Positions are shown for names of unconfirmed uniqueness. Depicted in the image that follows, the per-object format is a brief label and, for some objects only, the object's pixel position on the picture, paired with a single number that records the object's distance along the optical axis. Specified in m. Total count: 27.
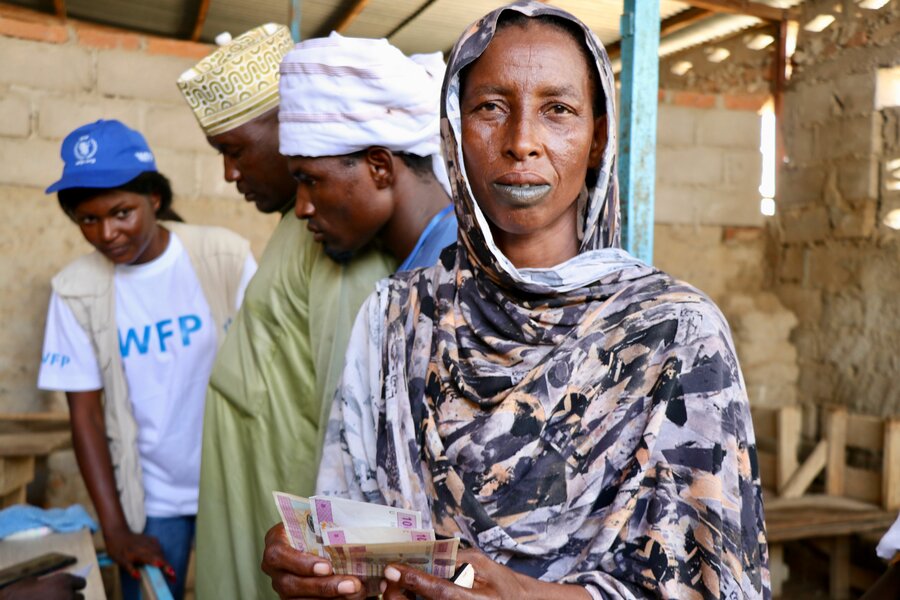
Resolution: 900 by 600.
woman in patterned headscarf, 1.18
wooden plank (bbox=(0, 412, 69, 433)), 3.69
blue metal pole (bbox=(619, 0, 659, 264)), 1.92
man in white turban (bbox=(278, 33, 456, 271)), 1.82
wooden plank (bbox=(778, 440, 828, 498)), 4.75
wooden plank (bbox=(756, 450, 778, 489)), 4.90
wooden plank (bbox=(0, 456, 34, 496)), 3.24
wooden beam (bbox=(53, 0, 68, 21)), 4.54
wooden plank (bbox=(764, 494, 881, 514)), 4.54
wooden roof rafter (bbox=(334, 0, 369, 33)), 4.96
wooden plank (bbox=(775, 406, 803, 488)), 4.84
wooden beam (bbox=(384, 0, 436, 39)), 5.16
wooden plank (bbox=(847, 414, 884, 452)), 4.52
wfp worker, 2.69
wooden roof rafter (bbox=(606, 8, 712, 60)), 4.93
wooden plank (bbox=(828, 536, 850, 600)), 4.67
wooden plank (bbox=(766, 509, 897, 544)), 4.31
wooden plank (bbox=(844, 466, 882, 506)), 4.55
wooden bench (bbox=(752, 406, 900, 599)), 4.37
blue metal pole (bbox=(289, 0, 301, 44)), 3.61
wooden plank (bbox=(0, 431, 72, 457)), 3.26
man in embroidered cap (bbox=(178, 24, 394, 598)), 2.01
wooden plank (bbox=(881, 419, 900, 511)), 4.34
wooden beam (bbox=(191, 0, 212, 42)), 4.92
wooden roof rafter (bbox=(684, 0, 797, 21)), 4.72
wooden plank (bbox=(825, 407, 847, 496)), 4.72
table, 2.29
